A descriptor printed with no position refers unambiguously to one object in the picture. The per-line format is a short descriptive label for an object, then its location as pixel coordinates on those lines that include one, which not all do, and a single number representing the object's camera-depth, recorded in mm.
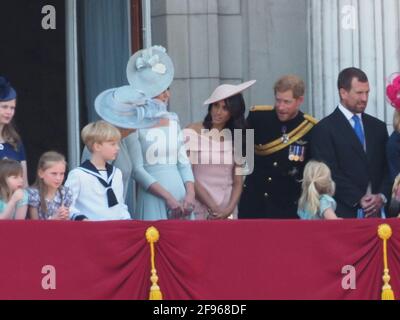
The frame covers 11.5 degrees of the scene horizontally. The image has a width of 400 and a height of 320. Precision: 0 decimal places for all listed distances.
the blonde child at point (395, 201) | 15734
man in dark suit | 15898
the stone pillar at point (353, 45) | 17469
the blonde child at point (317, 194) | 15438
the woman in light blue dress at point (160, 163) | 15742
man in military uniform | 16202
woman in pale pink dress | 16094
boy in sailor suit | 15109
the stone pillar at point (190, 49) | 17625
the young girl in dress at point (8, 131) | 15539
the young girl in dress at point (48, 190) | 15047
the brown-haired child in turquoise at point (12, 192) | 14828
